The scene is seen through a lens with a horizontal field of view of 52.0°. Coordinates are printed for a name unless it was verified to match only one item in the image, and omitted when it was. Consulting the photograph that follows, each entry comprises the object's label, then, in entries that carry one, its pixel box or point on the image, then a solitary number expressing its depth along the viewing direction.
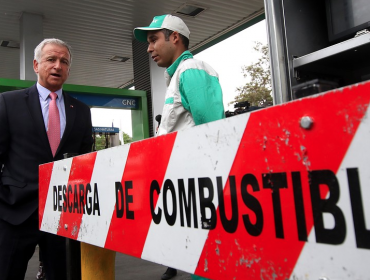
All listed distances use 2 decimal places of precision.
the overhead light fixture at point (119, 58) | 12.23
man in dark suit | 2.00
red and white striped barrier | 0.54
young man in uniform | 1.84
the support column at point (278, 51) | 1.85
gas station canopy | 8.52
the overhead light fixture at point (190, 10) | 8.85
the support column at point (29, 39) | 8.66
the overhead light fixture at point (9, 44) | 10.46
